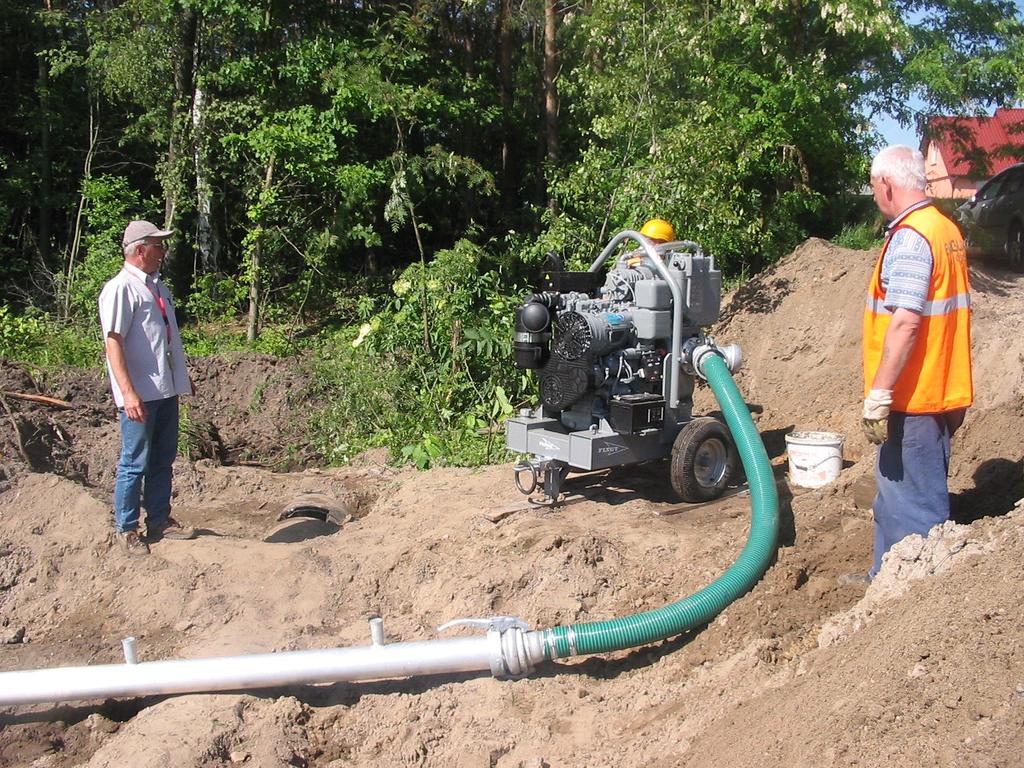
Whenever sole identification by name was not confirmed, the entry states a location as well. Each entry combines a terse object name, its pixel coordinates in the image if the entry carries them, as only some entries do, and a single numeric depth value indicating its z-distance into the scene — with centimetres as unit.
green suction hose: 410
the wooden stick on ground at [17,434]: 746
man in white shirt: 557
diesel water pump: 596
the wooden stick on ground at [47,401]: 858
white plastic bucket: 604
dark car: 1222
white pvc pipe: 405
